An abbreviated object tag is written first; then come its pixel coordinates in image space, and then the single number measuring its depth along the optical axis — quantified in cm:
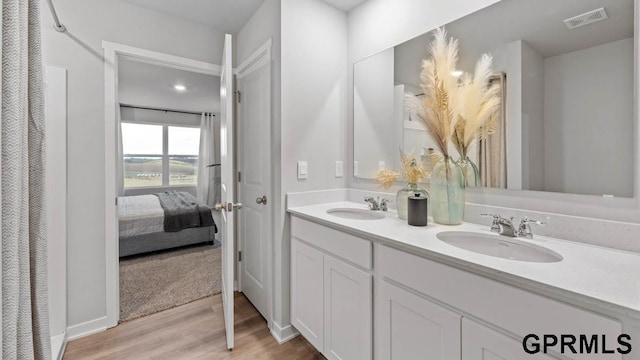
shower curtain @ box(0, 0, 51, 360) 60
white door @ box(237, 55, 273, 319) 203
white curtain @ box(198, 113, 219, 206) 627
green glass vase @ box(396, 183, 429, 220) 151
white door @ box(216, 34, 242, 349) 172
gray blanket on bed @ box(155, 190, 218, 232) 364
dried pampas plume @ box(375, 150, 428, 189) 154
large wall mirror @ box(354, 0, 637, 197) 104
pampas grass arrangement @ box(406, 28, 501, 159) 134
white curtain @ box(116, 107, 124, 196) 536
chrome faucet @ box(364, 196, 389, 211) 178
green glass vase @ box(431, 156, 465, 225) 140
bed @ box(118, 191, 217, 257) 339
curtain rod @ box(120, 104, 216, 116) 548
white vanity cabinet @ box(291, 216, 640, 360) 74
